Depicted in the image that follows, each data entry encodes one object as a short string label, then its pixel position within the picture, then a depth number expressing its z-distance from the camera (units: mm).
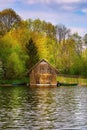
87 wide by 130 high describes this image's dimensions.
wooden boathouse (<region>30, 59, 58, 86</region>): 126594
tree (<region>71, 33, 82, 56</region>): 150038
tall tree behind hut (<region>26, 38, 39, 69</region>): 126800
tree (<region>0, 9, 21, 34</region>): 134375
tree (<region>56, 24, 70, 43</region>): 147000
